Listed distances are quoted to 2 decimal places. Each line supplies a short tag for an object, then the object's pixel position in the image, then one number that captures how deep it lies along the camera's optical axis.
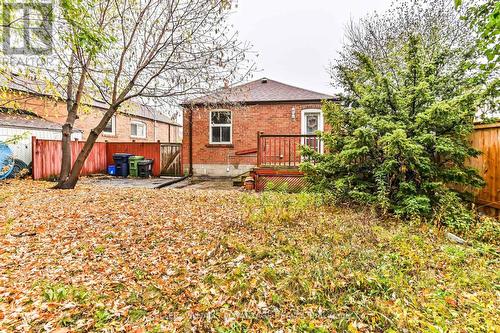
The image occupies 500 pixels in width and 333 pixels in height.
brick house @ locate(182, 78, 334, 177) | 11.77
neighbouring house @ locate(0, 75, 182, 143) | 8.09
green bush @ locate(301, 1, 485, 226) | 4.22
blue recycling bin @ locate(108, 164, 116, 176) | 13.29
